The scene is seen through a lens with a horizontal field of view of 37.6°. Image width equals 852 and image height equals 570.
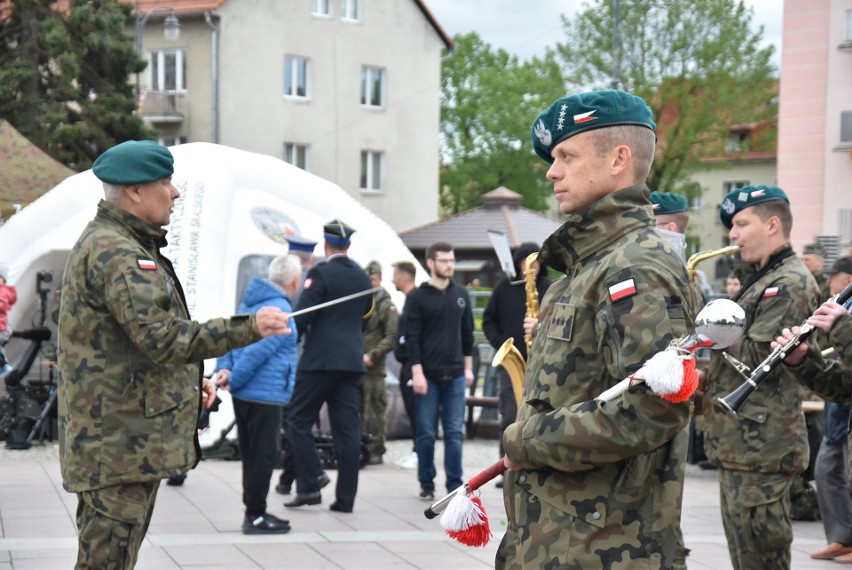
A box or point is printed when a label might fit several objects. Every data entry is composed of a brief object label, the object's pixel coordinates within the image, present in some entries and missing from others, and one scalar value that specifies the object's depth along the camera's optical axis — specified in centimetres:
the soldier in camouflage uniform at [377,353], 1265
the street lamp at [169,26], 2903
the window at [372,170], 4388
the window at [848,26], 3359
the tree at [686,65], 4875
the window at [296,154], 4166
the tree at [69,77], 2902
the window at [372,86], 4372
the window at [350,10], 4291
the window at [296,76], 4128
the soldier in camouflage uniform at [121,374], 456
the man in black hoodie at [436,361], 1035
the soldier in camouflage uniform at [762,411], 562
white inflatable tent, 1356
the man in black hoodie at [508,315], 1070
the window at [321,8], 4216
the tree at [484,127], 6294
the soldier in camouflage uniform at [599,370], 302
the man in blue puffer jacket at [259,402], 841
